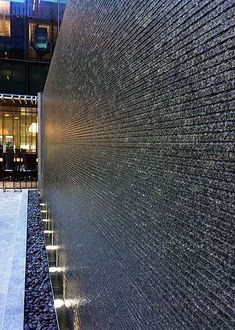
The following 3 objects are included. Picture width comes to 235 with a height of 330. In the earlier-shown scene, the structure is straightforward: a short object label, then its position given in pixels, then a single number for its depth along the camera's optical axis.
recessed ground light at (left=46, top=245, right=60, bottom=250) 4.57
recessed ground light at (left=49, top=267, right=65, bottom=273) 4.04
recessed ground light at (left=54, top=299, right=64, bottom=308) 3.61
